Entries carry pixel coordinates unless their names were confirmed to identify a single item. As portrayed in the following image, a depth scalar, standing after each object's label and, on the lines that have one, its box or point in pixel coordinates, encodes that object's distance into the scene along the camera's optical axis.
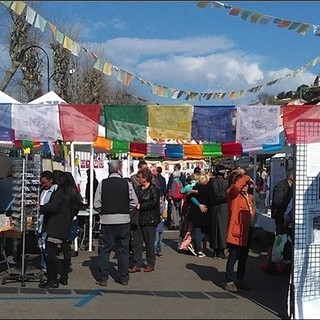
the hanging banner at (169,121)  10.24
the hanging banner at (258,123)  10.46
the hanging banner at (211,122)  10.45
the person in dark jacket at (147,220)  9.70
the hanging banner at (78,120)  10.55
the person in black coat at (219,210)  11.28
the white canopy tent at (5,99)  12.68
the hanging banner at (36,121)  10.60
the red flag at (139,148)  15.99
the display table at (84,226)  12.62
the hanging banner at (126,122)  10.36
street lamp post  28.77
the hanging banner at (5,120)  10.57
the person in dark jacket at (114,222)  8.48
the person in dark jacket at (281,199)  10.07
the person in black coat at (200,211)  11.73
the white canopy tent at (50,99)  13.16
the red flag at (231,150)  14.76
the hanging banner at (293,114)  10.05
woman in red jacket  8.06
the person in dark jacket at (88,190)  13.00
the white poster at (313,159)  6.41
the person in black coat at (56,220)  8.24
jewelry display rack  8.58
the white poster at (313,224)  6.45
